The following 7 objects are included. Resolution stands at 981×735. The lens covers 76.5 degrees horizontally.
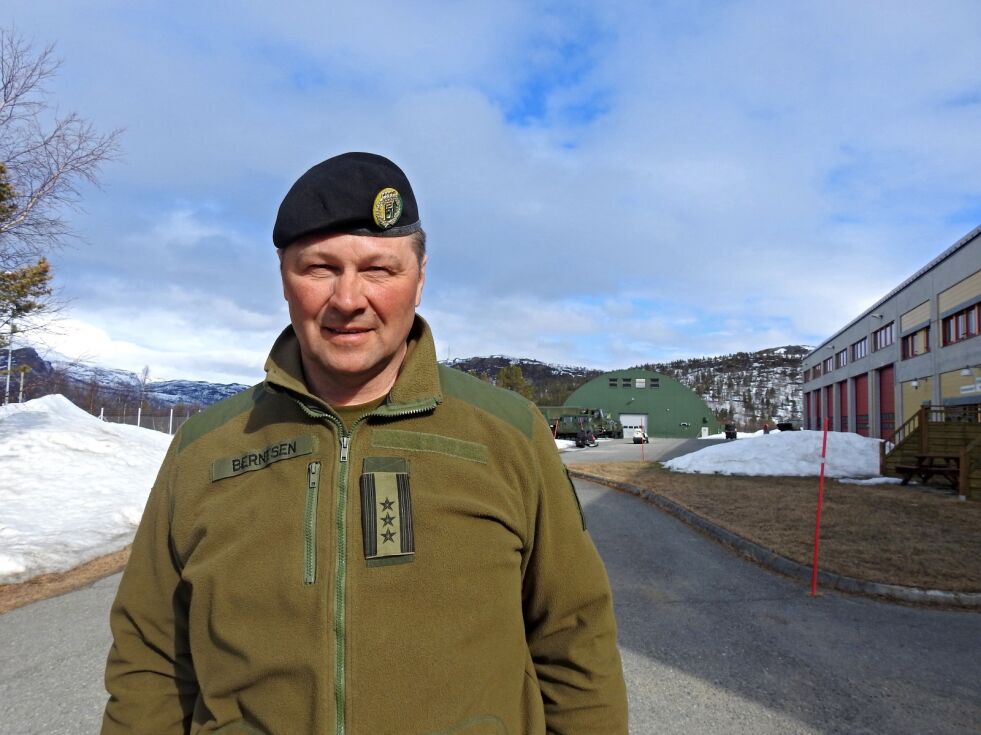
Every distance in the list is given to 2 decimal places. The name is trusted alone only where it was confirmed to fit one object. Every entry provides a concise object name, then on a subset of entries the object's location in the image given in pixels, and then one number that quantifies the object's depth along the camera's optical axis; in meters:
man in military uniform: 1.34
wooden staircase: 16.22
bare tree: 11.01
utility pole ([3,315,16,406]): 12.37
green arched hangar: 74.25
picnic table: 15.52
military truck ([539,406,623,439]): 44.66
